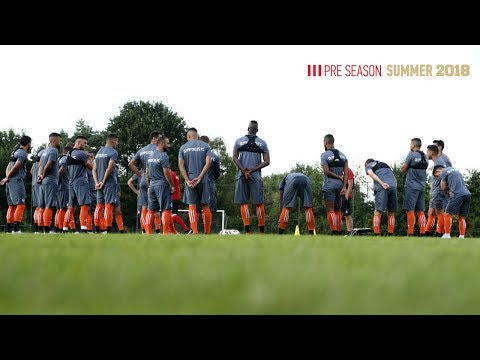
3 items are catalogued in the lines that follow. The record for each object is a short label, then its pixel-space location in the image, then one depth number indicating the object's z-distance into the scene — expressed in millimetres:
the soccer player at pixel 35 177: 14941
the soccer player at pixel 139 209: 16991
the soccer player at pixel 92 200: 15797
